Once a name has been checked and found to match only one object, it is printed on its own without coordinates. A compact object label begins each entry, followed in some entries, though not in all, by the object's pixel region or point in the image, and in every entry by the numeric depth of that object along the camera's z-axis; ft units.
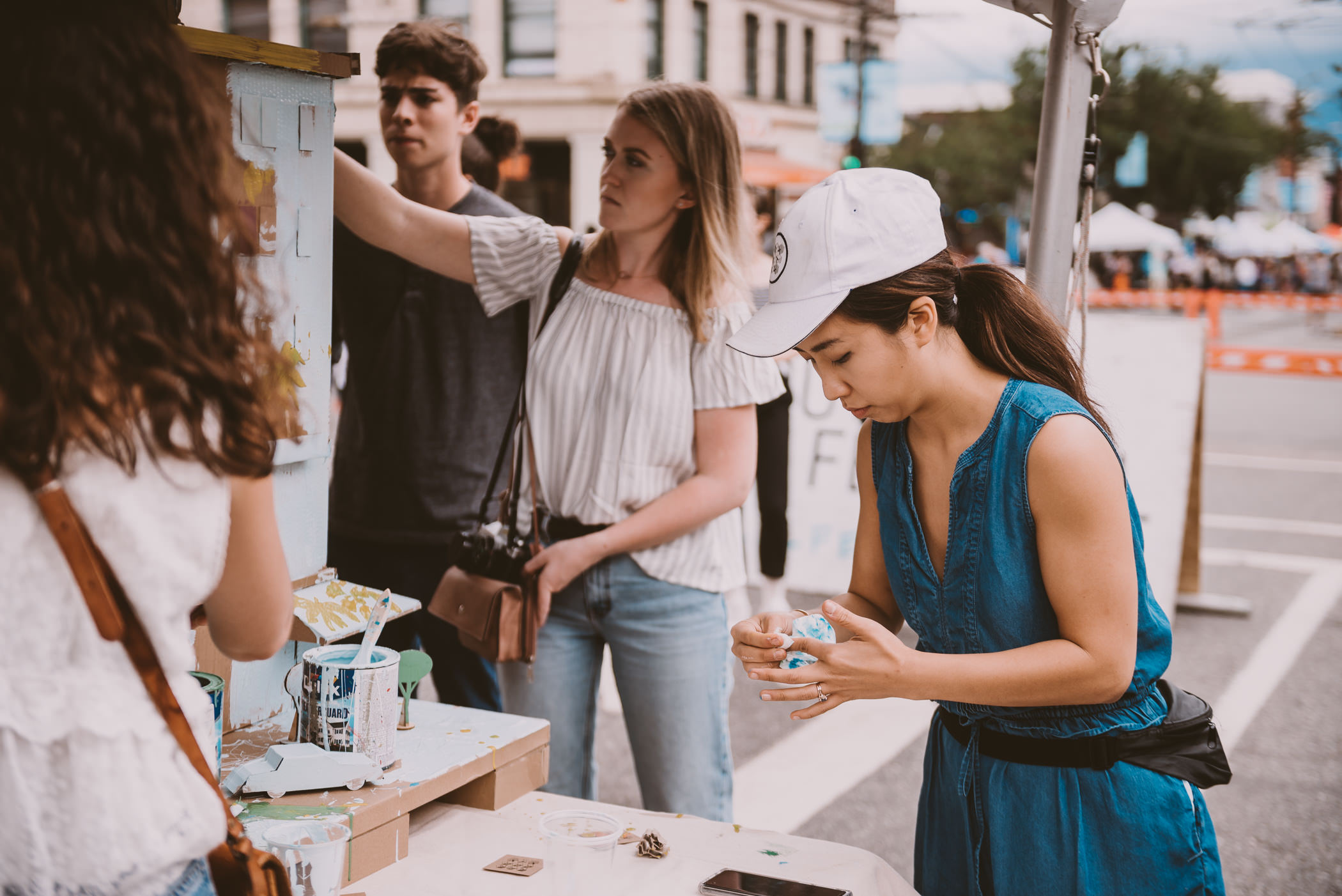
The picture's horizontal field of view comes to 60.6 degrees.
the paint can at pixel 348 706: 5.85
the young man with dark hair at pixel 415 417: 9.78
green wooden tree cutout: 6.48
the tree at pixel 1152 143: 123.03
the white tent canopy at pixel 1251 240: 118.21
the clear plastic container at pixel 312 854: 4.88
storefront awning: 66.33
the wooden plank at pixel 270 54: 6.10
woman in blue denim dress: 5.22
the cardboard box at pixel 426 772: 5.57
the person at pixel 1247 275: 137.80
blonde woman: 8.23
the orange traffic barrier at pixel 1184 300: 87.25
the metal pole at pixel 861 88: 62.59
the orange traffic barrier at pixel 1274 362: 54.95
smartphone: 5.40
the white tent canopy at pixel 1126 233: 86.07
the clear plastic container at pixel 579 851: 5.31
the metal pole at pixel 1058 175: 7.80
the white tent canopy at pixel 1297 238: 118.83
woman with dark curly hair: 3.24
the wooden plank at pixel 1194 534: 19.80
